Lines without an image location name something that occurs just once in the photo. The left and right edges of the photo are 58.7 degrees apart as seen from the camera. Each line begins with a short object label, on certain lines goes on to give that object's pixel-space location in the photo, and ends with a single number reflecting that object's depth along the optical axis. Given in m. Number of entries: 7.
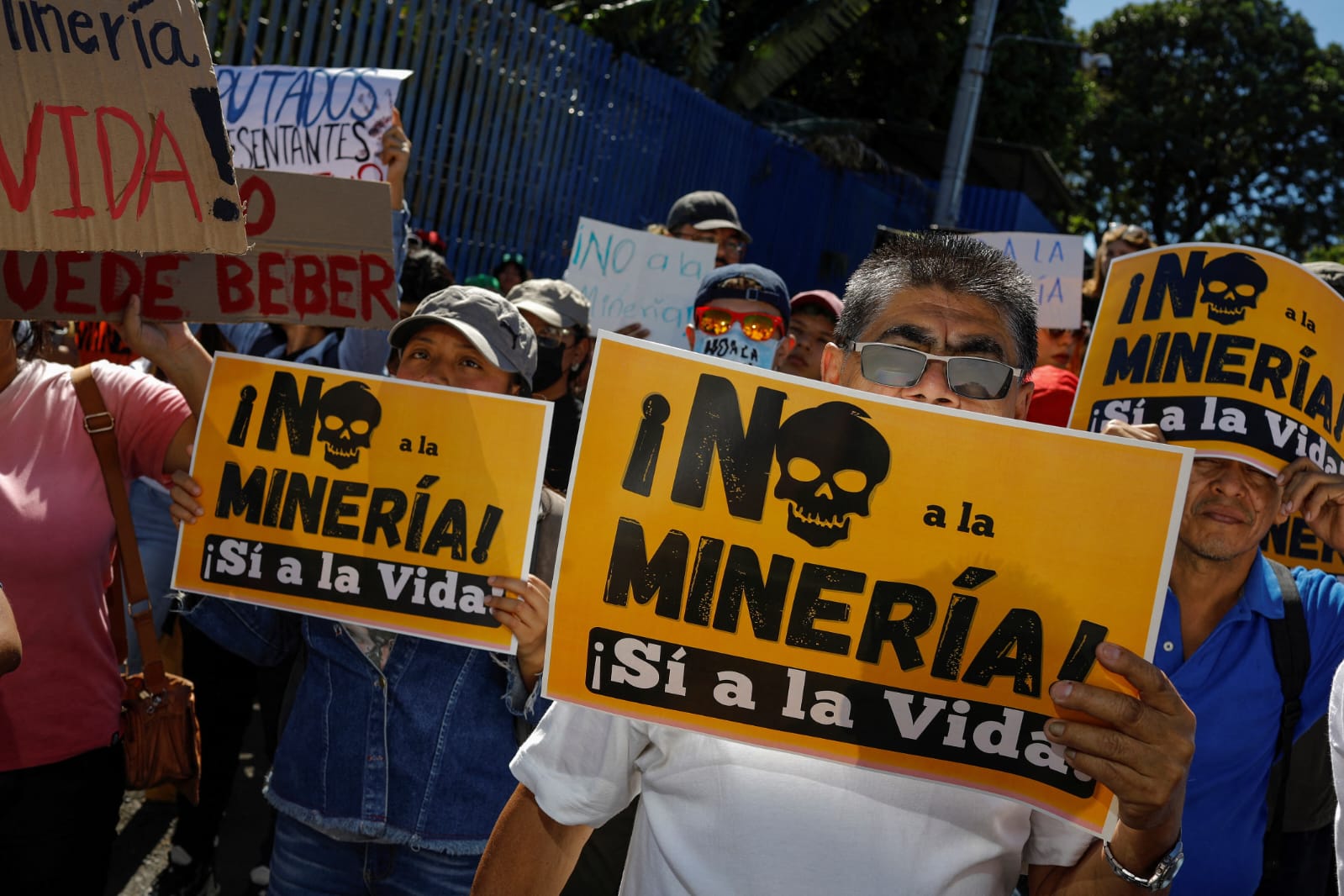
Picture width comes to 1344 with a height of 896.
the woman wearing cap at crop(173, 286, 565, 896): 2.52
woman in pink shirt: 2.54
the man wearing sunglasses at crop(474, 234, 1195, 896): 1.54
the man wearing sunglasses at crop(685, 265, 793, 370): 4.34
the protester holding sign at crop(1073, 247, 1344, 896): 2.43
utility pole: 13.20
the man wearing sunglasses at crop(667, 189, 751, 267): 6.05
